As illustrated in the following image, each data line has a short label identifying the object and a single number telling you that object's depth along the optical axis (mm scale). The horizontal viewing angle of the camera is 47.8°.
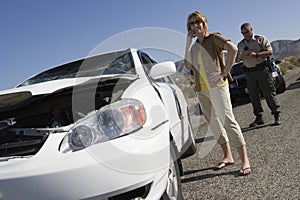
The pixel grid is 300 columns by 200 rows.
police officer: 5949
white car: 1876
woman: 3654
